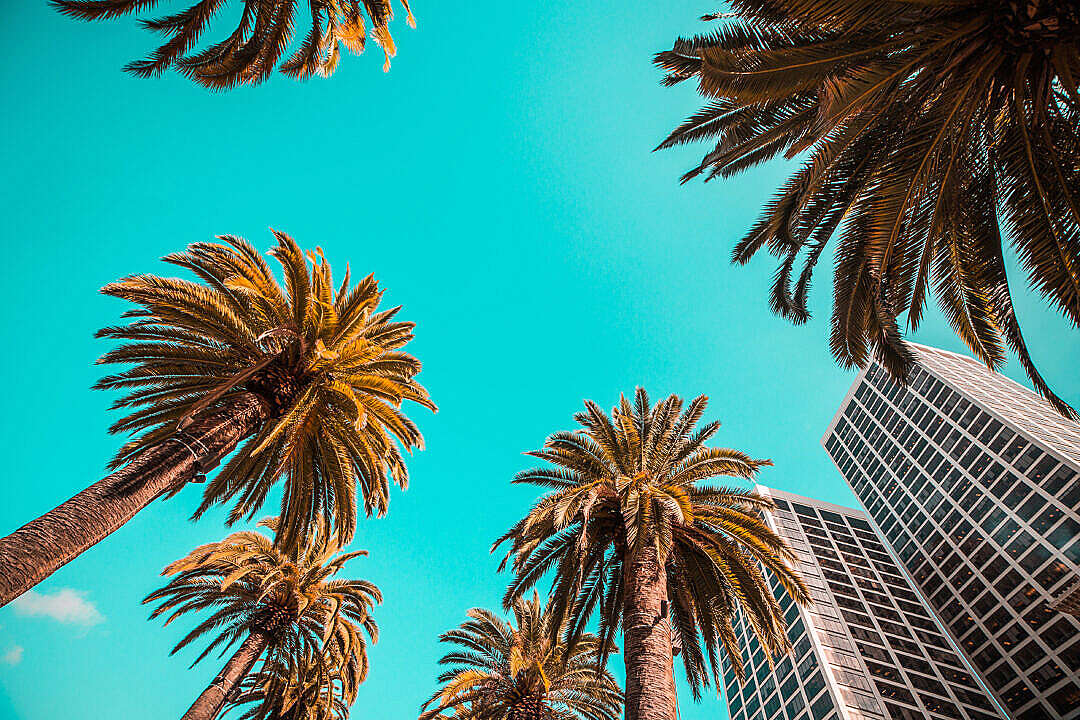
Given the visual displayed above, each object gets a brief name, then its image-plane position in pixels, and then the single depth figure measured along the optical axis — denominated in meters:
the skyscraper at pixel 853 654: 55.47
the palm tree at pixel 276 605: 16.50
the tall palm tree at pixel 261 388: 9.52
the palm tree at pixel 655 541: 10.42
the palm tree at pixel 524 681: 16.81
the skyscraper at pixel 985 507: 56.03
